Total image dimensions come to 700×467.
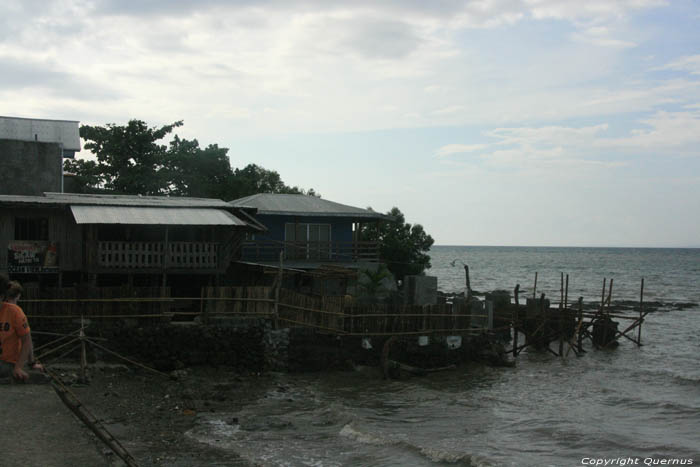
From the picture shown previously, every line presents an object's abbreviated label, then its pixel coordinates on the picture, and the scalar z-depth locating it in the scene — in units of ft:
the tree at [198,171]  156.15
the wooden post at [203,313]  77.10
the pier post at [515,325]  105.34
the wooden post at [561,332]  107.45
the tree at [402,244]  146.92
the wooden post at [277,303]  78.74
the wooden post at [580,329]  110.63
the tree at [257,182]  156.87
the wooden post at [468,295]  96.11
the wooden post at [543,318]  109.80
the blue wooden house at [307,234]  114.52
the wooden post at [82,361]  64.08
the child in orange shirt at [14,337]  31.53
